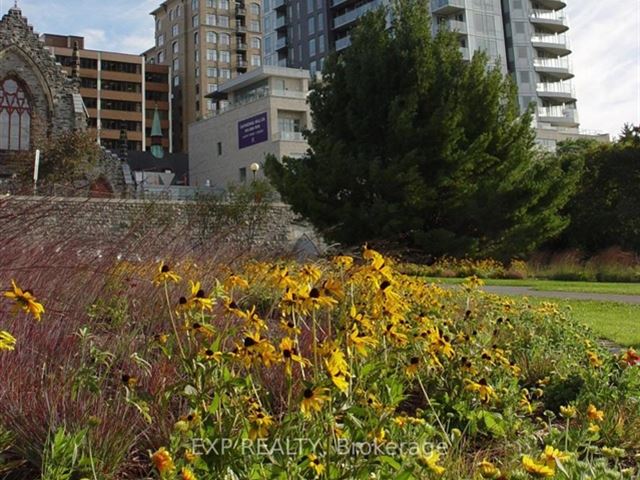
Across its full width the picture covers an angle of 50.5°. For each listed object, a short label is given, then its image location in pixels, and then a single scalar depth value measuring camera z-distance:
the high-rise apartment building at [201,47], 86.06
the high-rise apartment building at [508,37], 61.97
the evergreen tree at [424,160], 22.69
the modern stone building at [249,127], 47.53
